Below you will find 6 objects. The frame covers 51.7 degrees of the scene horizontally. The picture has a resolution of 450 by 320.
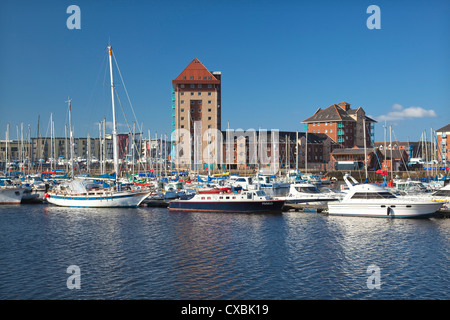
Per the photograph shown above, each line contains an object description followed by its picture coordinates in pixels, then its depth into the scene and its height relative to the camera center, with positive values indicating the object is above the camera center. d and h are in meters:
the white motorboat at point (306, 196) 56.12 -4.04
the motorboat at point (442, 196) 48.37 -3.67
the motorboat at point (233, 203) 53.09 -4.52
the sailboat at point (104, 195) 58.31 -3.82
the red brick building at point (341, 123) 162.00 +13.96
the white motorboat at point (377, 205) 45.88 -4.32
